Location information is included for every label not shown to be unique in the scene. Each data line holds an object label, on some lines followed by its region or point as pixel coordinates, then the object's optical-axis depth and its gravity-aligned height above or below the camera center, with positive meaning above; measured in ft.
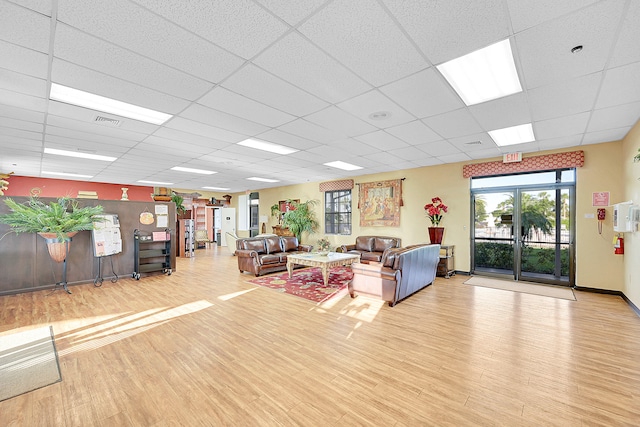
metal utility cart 20.30 -3.22
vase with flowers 22.02 -0.31
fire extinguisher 15.02 -1.88
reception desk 15.78 -2.93
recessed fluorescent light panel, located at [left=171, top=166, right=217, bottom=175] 24.62 +3.98
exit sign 18.86 +3.96
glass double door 18.16 -1.50
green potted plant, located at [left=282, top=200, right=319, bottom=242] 32.12 -0.88
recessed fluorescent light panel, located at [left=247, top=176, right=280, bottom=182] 30.27 +3.83
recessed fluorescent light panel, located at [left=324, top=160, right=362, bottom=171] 22.48 +4.09
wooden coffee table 17.85 -3.42
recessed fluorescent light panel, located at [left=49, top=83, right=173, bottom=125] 10.12 +4.48
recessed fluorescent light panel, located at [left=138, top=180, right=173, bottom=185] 33.42 +3.78
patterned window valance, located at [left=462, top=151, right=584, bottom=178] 17.25 +3.40
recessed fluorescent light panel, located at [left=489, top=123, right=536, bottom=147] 14.11 +4.43
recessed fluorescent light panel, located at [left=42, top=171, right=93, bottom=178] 27.35 +3.87
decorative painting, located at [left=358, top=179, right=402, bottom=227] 25.58 +0.92
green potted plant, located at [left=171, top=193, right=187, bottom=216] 29.86 +0.73
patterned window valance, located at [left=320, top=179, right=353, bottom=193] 29.17 +3.04
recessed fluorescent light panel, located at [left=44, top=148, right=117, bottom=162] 18.37 +4.10
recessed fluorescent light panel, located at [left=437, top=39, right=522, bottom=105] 7.83 +4.62
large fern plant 14.49 -0.39
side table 21.06 -4.00
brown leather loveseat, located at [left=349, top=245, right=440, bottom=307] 13.91 -3.48
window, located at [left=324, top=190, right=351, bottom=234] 29.89 +0.00
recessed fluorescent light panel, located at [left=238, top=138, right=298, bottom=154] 16.61 +4.30
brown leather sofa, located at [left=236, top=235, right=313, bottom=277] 21.17 -3.53
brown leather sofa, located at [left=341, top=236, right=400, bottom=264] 23.95 -3.25
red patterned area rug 15.91 -4.92
